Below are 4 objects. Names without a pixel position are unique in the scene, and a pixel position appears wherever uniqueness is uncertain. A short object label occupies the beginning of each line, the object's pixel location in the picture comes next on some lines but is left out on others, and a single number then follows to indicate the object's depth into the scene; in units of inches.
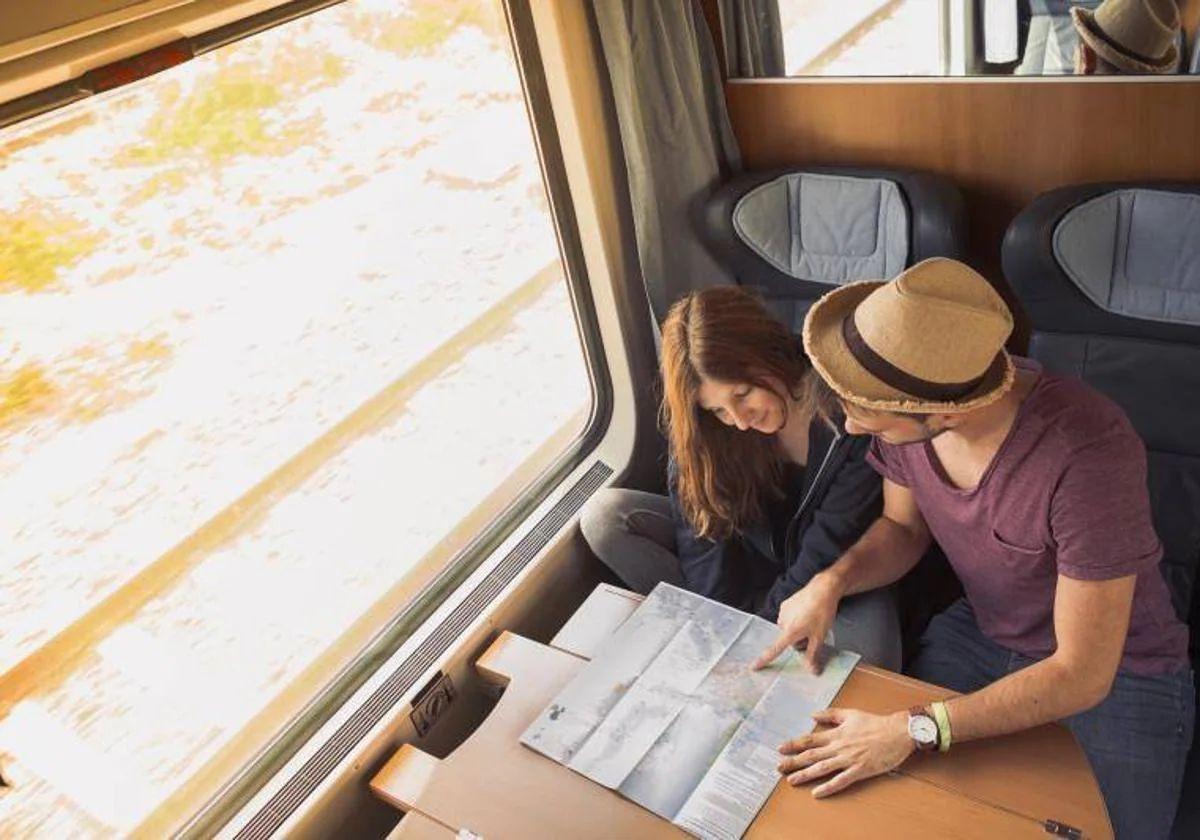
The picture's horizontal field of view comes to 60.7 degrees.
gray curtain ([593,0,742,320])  101.5
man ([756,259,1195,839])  61.7
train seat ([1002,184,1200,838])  80.6
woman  79.1
